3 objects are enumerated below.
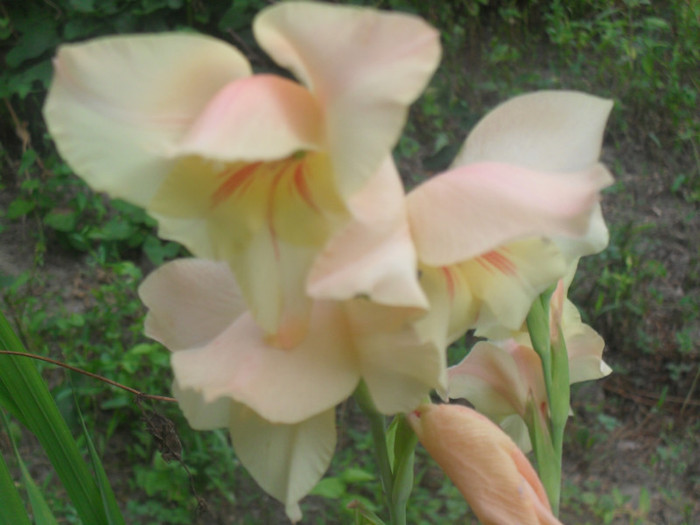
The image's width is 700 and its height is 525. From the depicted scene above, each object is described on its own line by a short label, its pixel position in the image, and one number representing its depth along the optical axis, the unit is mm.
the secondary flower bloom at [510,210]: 363
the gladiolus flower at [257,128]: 313
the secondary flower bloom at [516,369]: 589
